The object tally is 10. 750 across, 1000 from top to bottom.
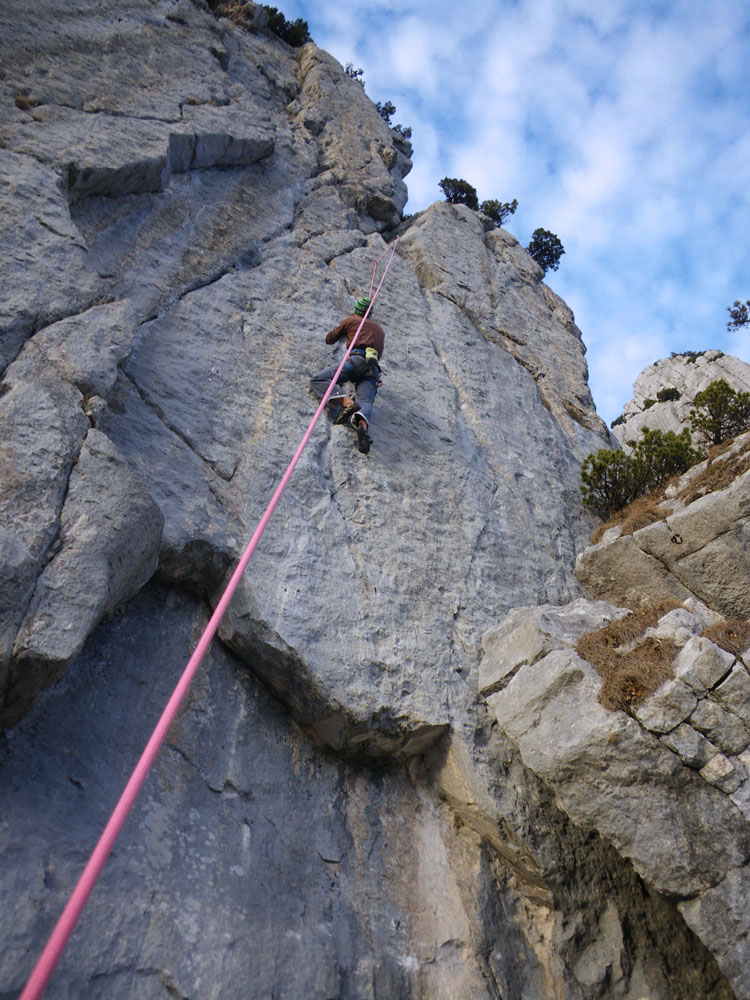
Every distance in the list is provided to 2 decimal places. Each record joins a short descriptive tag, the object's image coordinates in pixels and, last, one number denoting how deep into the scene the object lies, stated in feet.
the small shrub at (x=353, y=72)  73.26
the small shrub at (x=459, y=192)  67.21
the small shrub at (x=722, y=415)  36.60
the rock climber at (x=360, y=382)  29.58
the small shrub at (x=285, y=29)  64.23
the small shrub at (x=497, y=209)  68.69
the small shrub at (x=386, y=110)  76.79
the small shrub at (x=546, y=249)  72.95
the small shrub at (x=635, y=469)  34.55
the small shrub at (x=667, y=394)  106.93
